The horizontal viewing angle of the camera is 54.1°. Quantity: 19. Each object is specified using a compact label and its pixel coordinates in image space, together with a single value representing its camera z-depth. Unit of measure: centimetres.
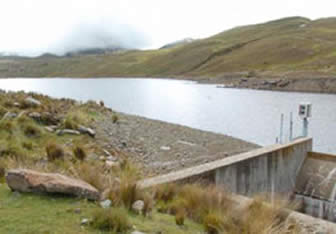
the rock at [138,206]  395
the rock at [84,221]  338
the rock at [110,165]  694
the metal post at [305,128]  1184
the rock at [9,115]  1063
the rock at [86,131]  1129
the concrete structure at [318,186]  957
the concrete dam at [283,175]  721
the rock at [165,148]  1306
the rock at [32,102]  1342
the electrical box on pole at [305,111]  1143
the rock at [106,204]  378
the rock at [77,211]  359
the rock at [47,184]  394
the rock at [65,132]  1038
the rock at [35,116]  1120
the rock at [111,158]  903
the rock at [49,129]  1050
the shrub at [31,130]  977
